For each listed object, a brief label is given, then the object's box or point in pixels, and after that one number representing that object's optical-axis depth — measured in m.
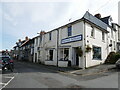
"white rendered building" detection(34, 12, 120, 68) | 11.24
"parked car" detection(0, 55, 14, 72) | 10.28
